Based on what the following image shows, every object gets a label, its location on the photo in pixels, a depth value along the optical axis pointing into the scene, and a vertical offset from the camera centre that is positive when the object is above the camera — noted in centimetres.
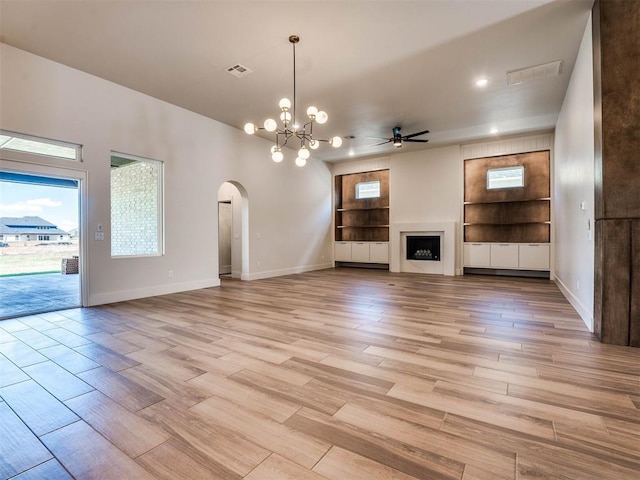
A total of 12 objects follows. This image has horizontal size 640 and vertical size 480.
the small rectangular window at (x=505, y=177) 799 +152
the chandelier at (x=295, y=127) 396 +154
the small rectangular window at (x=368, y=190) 997 +154
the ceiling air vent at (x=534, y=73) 459 +245
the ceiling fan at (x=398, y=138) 704 +221
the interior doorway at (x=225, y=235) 870 +11
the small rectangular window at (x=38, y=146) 409 +130
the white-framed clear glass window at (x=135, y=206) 527 +59
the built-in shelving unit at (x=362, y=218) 982 +64
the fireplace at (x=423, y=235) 838 -24
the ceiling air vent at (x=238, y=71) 454 +244
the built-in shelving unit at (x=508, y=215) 770 +56
